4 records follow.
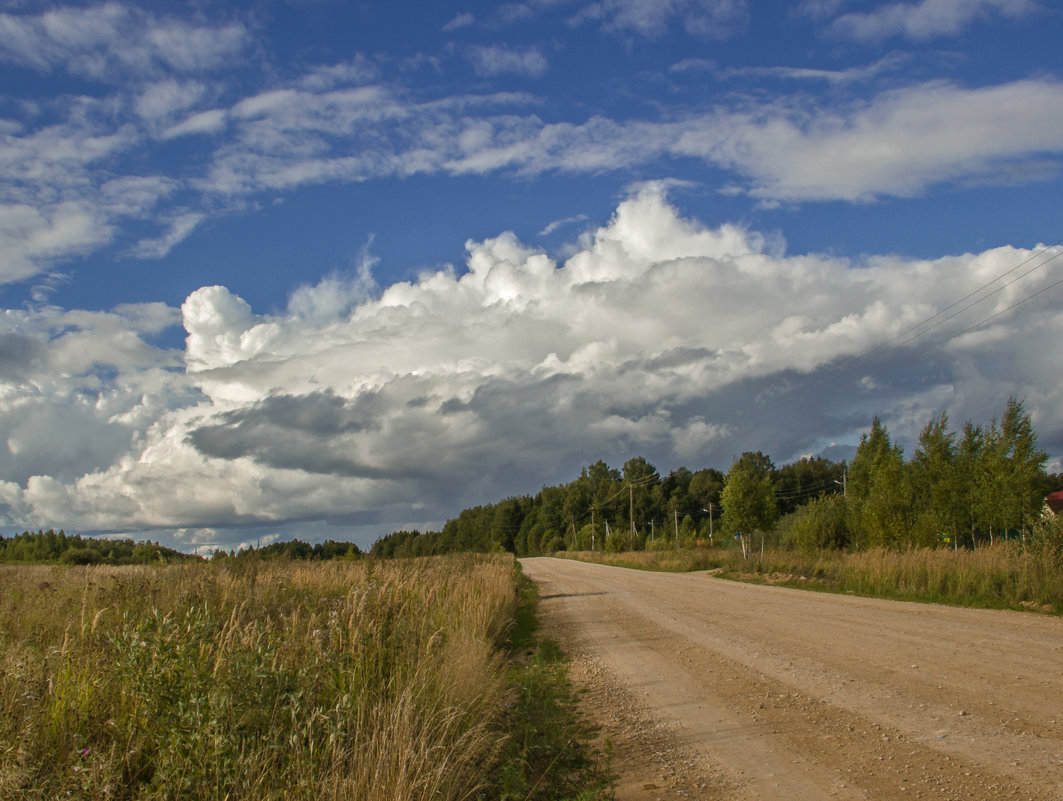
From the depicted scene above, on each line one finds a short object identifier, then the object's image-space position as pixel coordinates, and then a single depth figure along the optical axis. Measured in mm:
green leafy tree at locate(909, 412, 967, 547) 34969
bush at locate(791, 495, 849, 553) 44469
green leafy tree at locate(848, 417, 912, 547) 34250
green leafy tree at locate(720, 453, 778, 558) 42969
